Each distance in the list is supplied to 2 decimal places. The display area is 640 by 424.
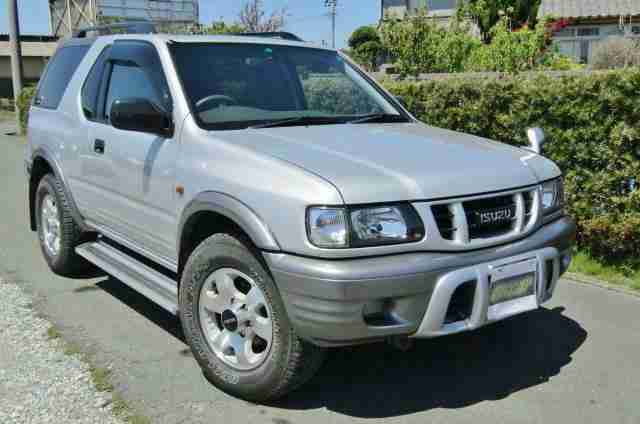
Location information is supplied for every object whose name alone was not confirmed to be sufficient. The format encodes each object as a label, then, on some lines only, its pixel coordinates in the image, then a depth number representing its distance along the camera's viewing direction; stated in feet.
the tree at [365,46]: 80.65
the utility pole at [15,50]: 58.85
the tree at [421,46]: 49.70
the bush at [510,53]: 51.65
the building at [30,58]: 135.85
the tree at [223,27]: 70.04
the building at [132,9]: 137.08
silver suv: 9.96
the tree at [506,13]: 83.05
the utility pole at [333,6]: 212.43
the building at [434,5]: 122.52
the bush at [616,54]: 55.11
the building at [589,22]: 96.37
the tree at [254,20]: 86.12
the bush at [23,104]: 60.59
